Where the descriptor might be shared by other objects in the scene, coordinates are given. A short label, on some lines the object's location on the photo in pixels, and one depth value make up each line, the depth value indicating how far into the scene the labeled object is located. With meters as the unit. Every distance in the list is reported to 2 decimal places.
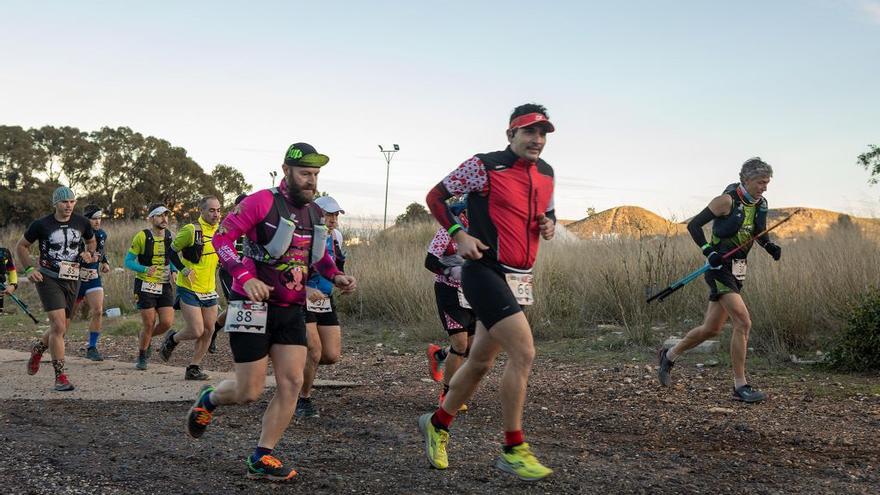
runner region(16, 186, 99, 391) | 8.85
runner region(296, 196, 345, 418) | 7.08
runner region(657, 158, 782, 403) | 7.70
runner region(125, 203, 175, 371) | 10.19
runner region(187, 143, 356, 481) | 4.95
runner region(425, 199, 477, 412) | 7.10
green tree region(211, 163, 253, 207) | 50.06
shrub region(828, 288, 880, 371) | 8.97
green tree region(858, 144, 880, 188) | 18.17
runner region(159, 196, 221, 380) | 9.41
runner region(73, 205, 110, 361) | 10.71
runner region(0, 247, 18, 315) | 10.38
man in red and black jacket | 4.90
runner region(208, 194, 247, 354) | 8.94
